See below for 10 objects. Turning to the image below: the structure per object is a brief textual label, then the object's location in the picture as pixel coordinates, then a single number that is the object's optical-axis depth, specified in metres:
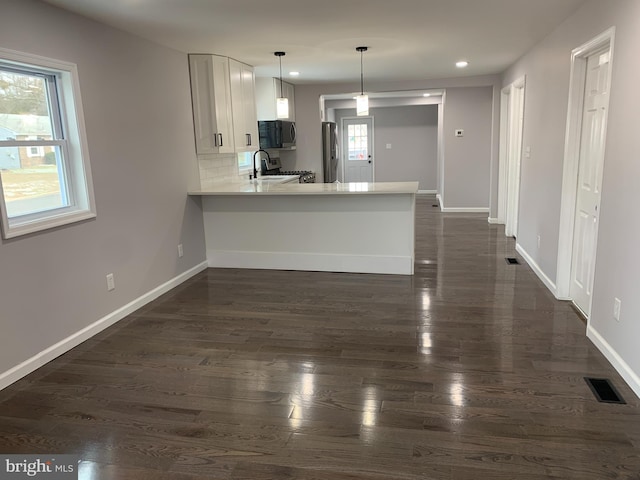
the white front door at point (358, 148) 11.56
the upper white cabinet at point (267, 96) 6.90
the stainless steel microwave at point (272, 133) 6.96
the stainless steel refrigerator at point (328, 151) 7.93
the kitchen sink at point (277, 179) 6.34
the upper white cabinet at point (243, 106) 5.32
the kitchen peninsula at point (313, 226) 4.89
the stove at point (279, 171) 7.44
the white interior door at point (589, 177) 3.29
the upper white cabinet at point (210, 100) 4.91
